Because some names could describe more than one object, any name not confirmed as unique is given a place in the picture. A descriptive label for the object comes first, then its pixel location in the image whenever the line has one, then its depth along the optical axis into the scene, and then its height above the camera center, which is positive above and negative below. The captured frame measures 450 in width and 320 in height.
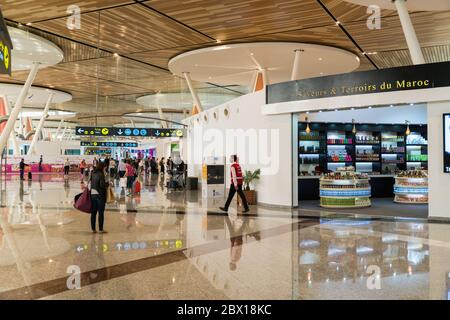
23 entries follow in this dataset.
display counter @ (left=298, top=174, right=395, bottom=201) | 13.45 -0.60
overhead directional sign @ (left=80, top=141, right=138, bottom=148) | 38.81 +2.70
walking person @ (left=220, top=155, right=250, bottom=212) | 10.39 -0.36
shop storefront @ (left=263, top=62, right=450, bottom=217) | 8.91 +1.09
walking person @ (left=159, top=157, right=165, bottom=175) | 27.70 +0.28
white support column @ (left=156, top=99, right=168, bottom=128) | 28.98 +3.43
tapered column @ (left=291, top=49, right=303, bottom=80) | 13.92 +3.62
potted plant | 12.20 -0.45
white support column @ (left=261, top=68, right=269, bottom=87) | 16.31 +3.80
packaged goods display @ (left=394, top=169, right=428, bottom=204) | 12.49 -0.60
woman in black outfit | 7.56 -0.44
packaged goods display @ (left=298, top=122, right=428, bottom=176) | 14.36 +0.77
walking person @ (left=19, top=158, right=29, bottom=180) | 25.82 +0.09
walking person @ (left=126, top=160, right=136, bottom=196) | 16.80 -0.26
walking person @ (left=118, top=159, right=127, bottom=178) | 18.38 +0.01
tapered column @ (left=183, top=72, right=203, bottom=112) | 17.63 +3.58
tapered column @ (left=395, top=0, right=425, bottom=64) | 9.20 +3.11
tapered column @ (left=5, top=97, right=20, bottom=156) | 29.99 +1.72
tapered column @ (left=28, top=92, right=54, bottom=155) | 24.39 +3.13
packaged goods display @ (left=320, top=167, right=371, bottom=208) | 11.51 -0.61
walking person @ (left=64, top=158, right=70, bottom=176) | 29.36 +0.02
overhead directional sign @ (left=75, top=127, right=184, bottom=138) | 18.36 +1.79
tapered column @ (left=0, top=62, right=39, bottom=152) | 15.11 +2.25
